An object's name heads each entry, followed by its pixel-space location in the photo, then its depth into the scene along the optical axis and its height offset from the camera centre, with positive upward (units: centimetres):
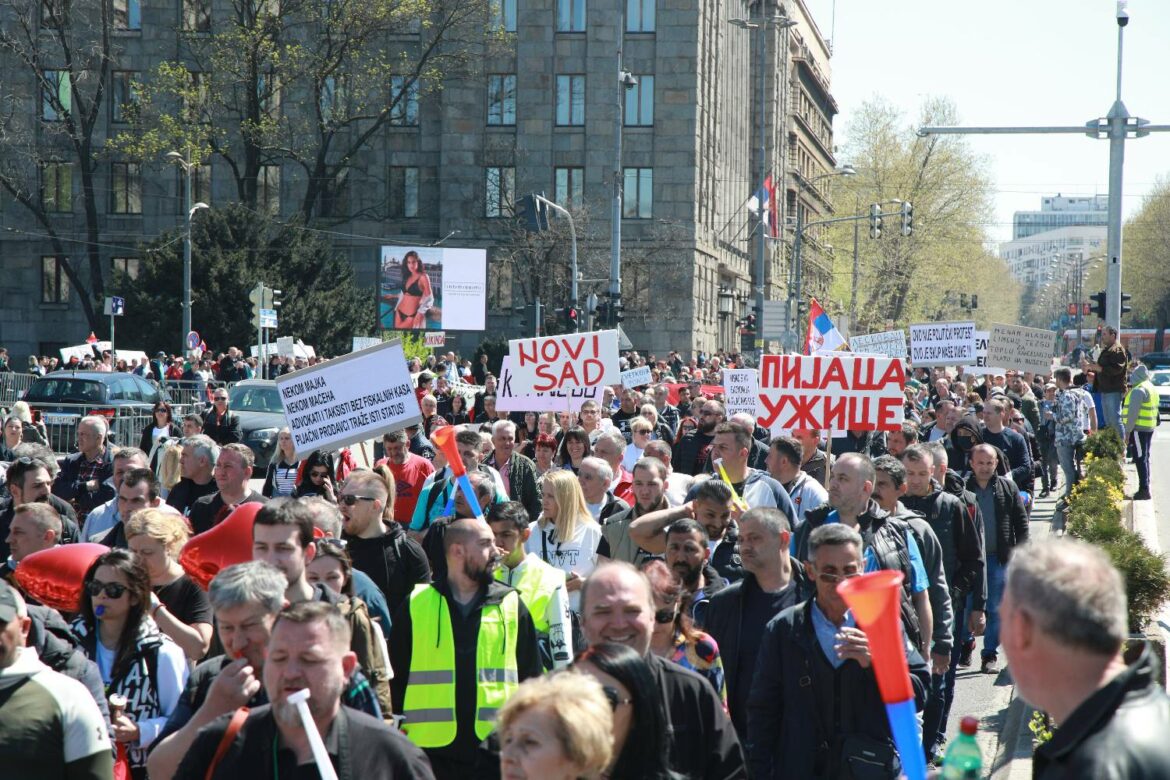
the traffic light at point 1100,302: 2586 +65
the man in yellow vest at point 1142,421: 1859 -105
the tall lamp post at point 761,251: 4650 +273
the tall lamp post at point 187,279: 4359 +145
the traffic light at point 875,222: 4894 +393
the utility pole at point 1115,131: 2272 +320
